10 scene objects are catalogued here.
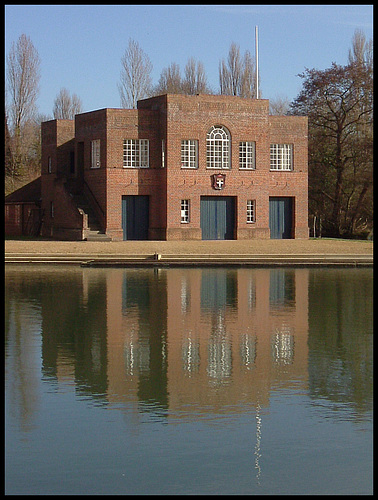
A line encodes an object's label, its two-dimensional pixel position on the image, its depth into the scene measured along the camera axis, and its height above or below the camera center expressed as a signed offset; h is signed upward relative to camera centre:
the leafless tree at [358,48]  79.38 +14.27
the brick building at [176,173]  50.81 +2.33
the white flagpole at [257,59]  55.81 +9.81
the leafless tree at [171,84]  87.38 +12.45
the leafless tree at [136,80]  79.00 +11.55
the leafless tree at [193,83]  86.75 +12.47
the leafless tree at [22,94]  73.69 +9.72
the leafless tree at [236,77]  82.62 +12.39
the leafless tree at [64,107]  95.06 +11.16
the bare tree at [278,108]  104.36 +12.09
